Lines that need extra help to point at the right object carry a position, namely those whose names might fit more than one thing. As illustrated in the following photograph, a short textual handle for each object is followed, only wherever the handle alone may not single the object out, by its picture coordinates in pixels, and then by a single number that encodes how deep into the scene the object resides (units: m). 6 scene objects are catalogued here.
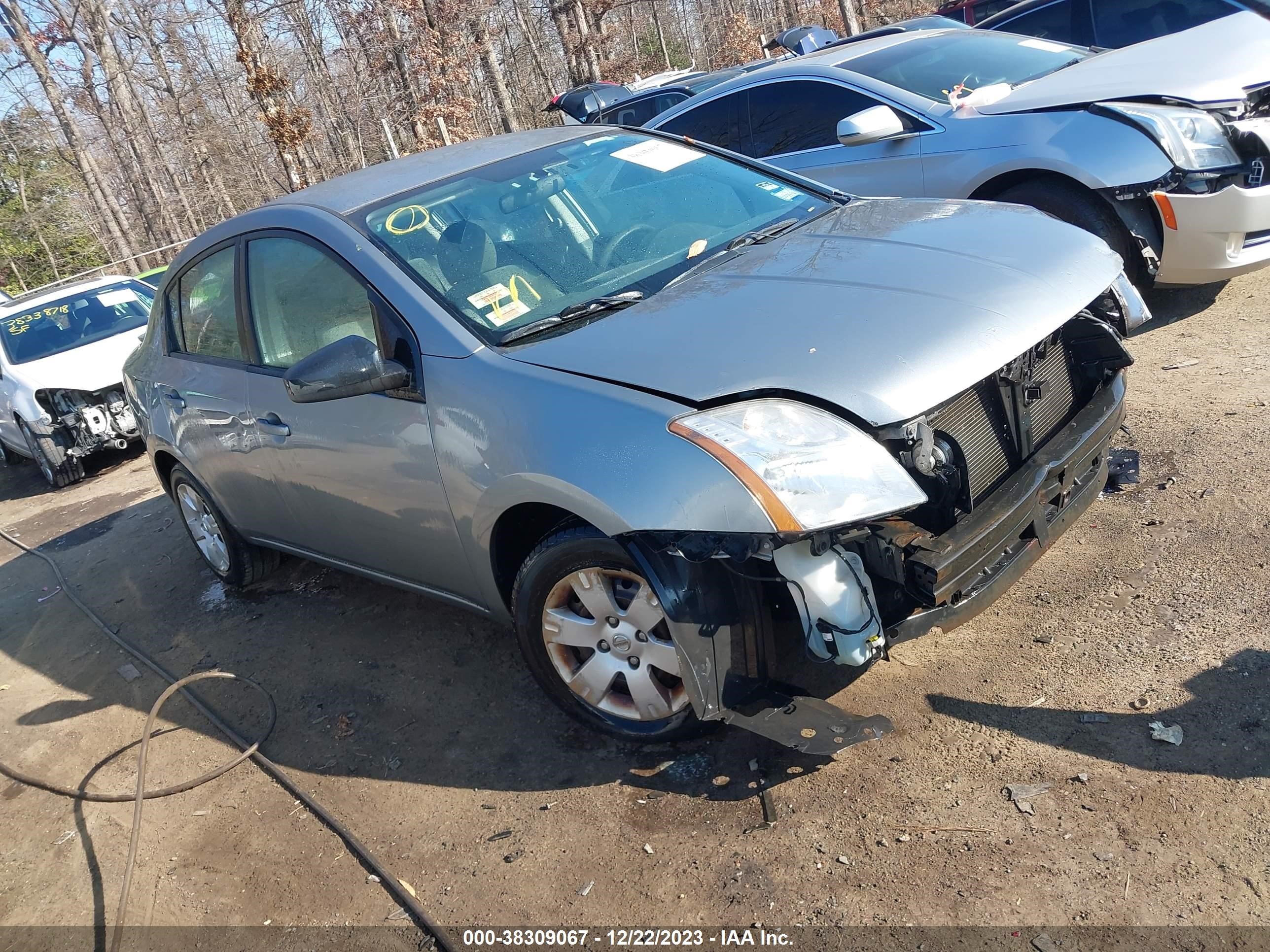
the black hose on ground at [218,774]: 2.83
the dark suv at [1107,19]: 7.76
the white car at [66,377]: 9.05
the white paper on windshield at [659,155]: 4.05
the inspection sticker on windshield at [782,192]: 4.00
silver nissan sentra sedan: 2.54
